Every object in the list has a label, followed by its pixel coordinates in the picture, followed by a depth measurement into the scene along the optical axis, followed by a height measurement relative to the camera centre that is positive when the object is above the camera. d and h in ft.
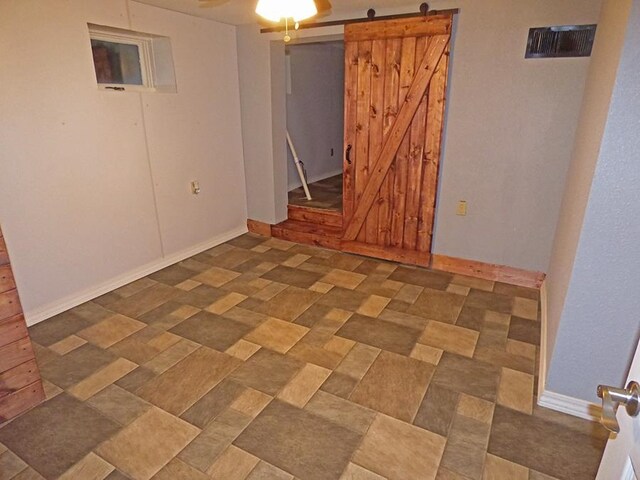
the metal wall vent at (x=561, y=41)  8.70 +1.60
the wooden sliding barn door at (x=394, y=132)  10.50 -0.44
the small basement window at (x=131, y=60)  9.91 +1.39
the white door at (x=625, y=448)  2.32 -1.93
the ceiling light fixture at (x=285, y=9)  5.32 +1.37
